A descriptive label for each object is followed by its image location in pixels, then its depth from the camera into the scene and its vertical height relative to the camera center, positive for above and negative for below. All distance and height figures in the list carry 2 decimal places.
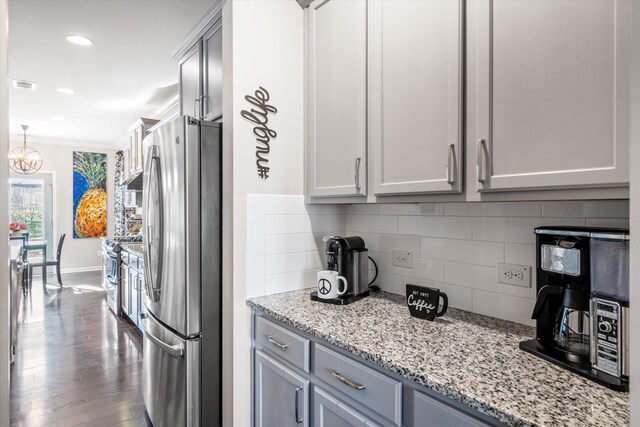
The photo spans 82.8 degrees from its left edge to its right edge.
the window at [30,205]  7.14 +0.08
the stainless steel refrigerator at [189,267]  1.83 -0.30
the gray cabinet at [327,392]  1.02 -0.62
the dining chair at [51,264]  5.78 -0.88
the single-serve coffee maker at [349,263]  1.80 -0.27
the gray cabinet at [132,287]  3.77 -0.87
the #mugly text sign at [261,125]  1.81 +0.43
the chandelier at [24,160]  5.84 +0.78
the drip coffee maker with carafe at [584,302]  0.93 -0.26
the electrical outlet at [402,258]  1.86 -0.26
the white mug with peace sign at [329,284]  1.74 -0.36
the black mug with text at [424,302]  1.46 -0.38
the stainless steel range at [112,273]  4.52 -0.84
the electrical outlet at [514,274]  1.40 -0.26
